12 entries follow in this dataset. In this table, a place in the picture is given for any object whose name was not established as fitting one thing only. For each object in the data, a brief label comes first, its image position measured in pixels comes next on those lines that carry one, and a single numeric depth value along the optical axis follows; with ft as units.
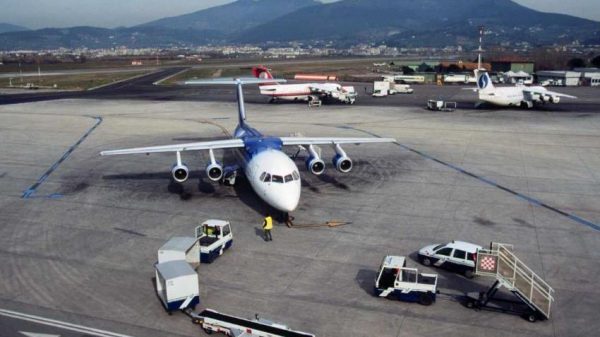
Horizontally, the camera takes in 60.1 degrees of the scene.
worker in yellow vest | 95.55
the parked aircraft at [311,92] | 304.30
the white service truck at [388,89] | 345.80
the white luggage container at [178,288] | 69.77
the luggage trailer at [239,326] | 61.93
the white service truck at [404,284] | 73.41
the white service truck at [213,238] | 86.48
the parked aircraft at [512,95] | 267.39
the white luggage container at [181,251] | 79.56
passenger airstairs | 69.21
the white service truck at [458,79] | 450.30
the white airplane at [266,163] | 102.73
